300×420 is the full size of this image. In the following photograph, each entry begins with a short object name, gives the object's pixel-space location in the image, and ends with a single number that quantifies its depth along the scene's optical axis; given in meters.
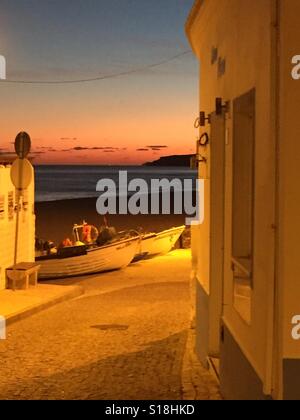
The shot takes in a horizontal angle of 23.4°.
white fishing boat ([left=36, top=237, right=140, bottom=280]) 20.19
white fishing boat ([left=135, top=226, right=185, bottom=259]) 23.88
